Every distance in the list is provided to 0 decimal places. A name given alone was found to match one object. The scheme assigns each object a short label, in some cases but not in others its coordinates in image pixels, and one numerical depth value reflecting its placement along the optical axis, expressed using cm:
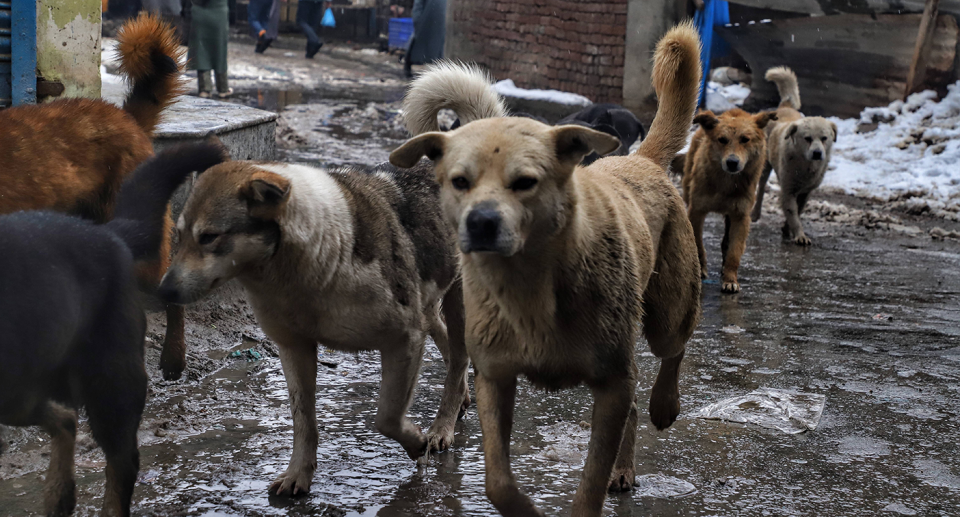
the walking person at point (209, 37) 1327
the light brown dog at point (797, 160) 868
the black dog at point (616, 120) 898
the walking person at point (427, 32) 1823
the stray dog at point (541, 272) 281
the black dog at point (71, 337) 272
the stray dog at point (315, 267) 324
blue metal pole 517
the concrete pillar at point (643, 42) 1273
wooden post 1246
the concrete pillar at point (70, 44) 538
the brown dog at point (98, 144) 395
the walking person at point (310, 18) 2253
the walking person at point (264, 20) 2205
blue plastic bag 2567
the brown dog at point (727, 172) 746
